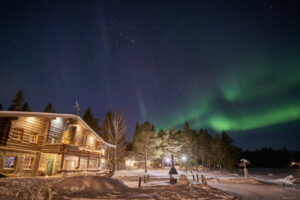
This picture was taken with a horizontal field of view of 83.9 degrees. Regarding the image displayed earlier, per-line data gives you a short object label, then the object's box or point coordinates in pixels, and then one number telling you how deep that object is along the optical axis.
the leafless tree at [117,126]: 32.66
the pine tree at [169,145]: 44.34
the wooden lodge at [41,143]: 17.36
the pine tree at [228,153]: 50.34
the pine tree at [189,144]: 47.01
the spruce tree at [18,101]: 52.83
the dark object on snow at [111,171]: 18.47
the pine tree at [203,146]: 51.12
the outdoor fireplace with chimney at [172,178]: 19.20
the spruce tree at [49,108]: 56.04
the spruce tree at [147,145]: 39.45
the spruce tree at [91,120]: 44.54
